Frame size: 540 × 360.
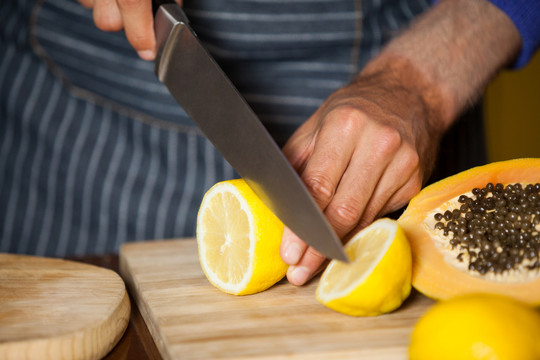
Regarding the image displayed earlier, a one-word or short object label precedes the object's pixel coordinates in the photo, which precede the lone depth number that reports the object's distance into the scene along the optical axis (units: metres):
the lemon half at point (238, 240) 0.57
